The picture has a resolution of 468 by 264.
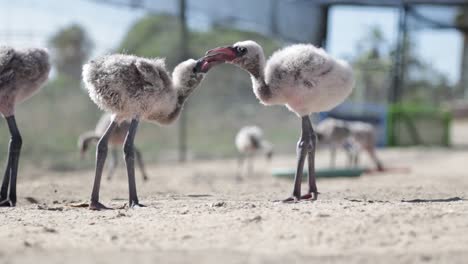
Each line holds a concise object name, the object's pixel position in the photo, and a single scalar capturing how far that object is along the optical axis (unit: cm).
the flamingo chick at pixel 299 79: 787
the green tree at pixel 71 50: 1842
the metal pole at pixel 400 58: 2683
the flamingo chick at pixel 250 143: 1717
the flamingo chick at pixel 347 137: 1842
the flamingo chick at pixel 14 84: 835
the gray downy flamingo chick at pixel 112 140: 1312
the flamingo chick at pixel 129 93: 748
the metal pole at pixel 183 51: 1936
